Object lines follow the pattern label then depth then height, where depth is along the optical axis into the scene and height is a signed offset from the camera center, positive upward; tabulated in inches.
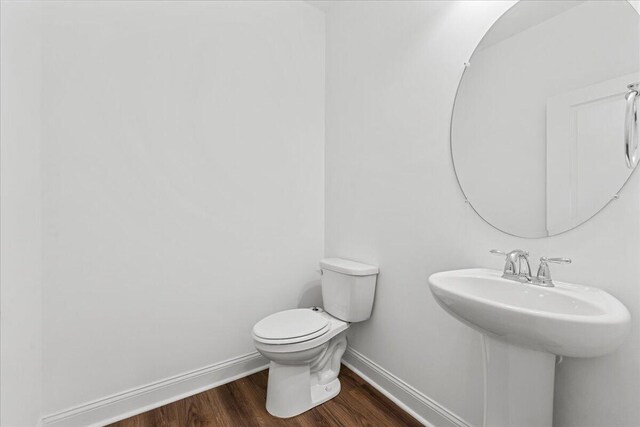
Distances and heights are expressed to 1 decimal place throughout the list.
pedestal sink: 28.2 -12.2
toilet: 57.4 -25.8
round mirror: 35.9 +13.1
